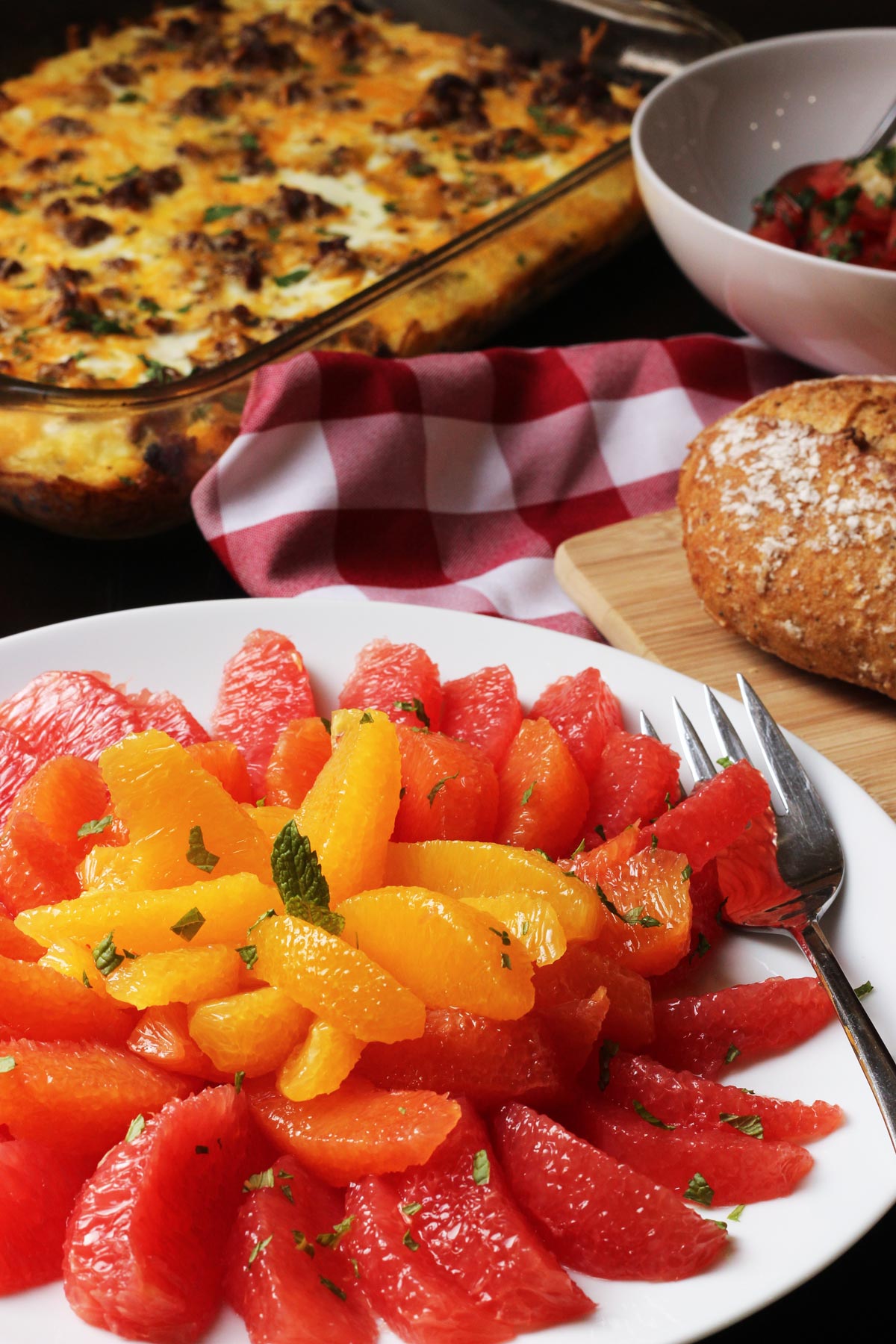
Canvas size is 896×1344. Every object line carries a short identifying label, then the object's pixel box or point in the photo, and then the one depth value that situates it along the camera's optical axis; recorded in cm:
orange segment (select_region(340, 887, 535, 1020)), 87
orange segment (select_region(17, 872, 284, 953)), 88
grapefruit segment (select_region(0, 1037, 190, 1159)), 85
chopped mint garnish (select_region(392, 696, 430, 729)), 100
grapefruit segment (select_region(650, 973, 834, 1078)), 91
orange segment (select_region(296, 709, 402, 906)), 90
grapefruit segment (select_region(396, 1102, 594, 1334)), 82
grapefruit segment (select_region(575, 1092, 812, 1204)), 86
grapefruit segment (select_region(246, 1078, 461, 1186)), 84
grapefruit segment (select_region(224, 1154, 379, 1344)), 82
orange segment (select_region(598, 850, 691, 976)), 91
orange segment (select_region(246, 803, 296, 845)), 93
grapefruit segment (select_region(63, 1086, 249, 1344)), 82
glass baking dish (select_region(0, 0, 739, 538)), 119
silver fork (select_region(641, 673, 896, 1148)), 89
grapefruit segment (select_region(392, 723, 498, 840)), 95
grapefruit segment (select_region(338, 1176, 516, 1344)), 82
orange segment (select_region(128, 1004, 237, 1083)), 87
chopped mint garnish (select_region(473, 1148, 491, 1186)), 85
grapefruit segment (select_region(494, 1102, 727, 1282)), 84
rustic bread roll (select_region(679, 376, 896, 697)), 107
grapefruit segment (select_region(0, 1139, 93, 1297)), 83
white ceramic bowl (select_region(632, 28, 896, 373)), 123
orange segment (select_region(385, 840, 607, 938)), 89
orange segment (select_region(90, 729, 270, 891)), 91
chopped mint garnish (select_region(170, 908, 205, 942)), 88
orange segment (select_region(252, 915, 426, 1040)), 86
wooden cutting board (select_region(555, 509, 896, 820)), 107
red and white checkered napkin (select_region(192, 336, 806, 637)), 120
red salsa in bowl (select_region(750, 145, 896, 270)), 128
